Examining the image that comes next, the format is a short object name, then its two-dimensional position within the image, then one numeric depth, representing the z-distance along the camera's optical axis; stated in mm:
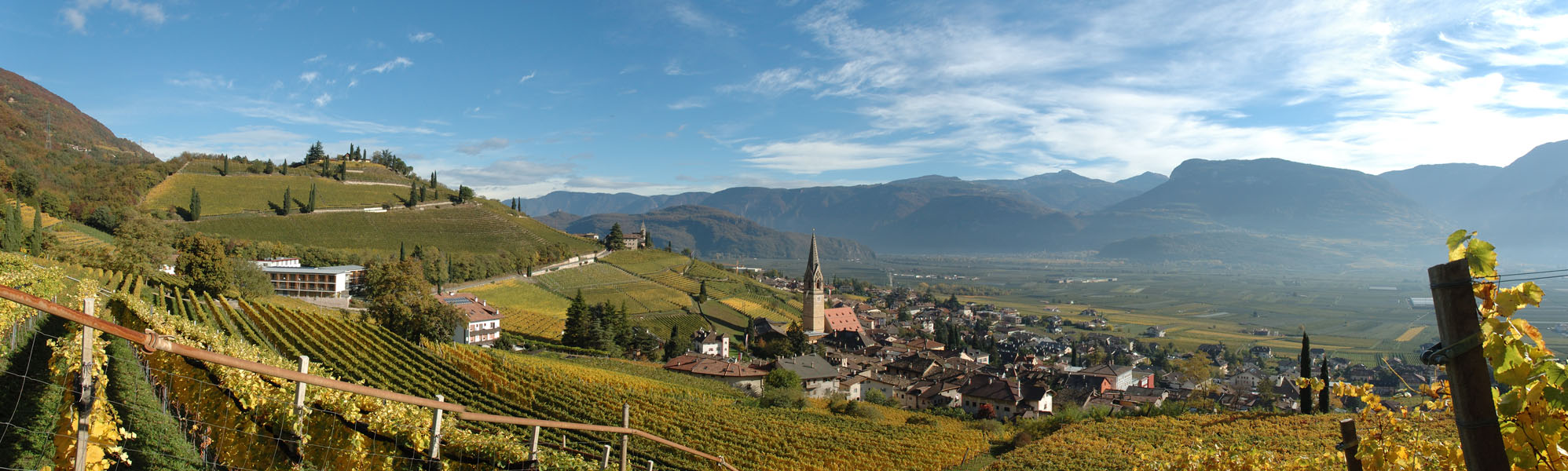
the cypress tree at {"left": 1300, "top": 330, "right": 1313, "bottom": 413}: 27062
